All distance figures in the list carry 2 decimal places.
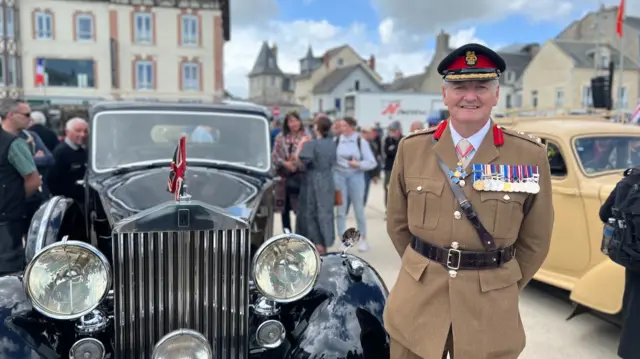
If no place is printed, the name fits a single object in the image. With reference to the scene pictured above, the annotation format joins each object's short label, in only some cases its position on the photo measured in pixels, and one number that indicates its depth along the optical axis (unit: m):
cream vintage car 4.36
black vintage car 2.43
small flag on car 2.56
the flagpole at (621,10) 14.24
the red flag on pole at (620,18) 14.32
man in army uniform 2.06
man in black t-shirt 5.31
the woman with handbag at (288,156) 6.48
